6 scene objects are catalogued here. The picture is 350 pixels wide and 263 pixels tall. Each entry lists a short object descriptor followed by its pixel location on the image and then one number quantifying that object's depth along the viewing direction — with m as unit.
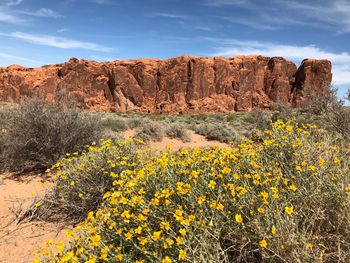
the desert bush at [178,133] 13.13
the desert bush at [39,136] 7.35
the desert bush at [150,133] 11.87
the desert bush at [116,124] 14.28
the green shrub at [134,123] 15.91
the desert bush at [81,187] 4.83
